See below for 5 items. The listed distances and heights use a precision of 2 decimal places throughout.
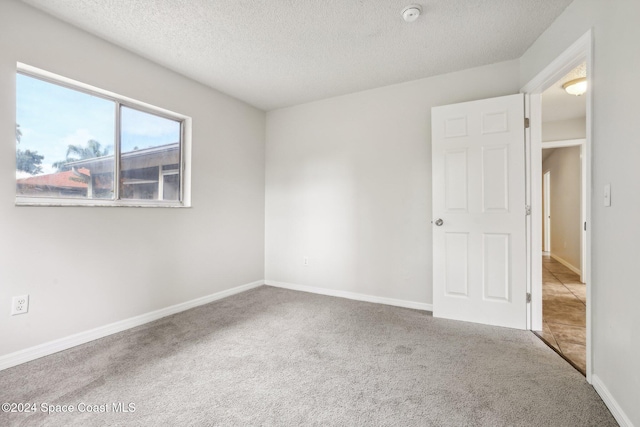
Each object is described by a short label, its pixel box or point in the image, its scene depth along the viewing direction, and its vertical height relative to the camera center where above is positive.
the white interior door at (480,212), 2.54 +0.01
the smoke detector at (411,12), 1.98 +1.40
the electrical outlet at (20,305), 1.92 -0.62
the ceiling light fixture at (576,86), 2.95 +1.33
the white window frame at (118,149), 2.05 +0.64
